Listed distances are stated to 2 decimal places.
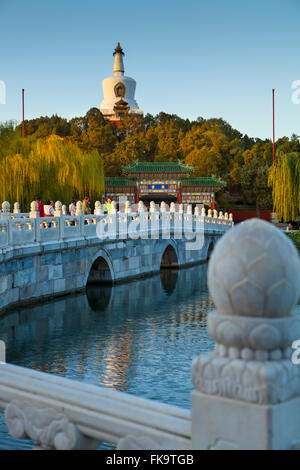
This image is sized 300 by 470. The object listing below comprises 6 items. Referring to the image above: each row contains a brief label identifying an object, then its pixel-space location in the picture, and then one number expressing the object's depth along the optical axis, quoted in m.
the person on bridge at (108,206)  18.16
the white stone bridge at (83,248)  12.10
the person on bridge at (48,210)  15.33
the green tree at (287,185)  29.09
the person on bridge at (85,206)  18.28
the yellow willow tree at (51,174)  21.09
